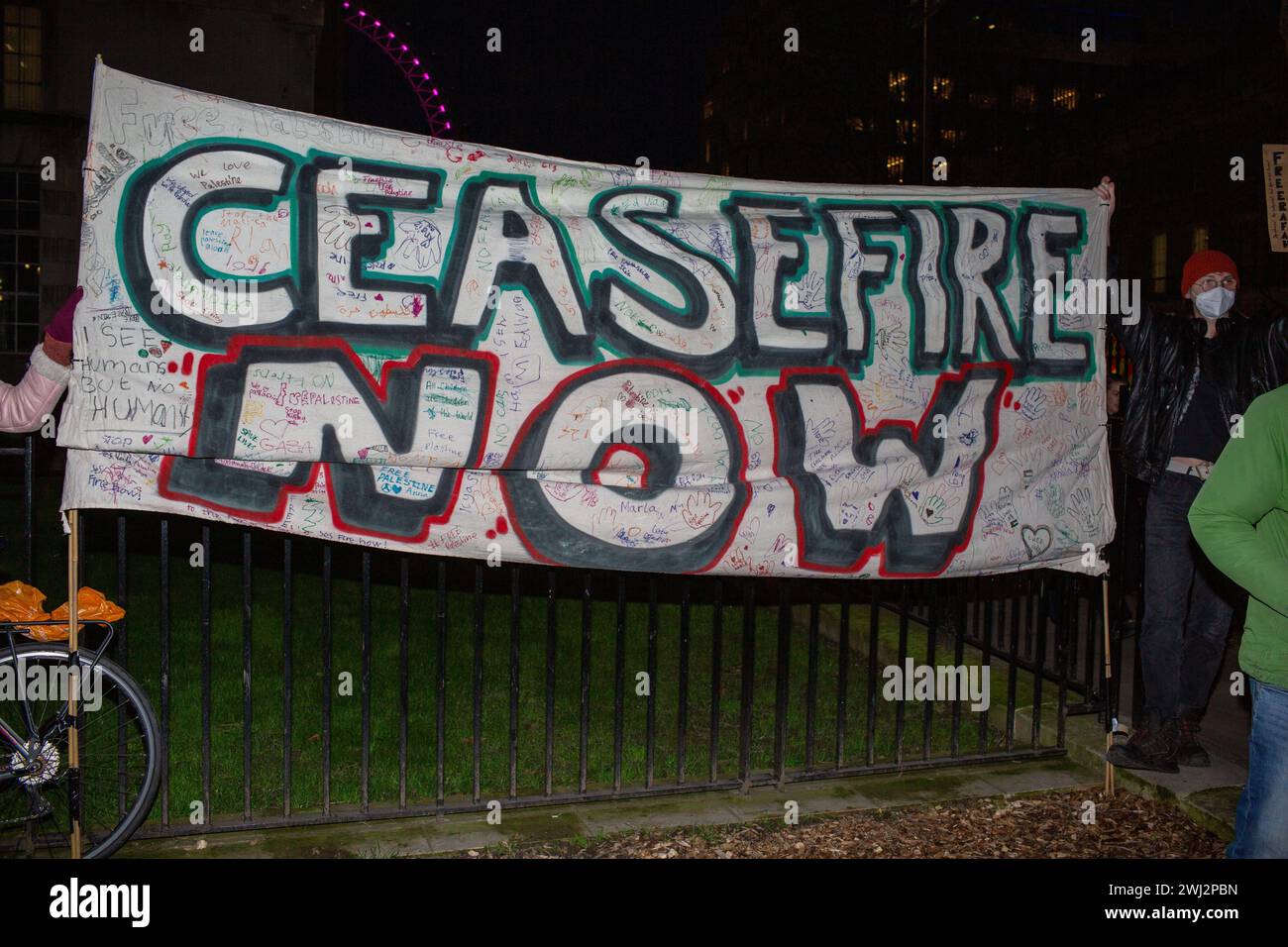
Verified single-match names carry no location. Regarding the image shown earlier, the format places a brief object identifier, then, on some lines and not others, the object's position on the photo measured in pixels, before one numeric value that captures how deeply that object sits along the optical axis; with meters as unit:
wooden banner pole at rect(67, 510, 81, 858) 3.78
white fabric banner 3.89
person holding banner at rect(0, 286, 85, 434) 3.89
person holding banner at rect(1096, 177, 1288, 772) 4.89
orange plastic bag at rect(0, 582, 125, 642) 3.92
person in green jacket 2.78
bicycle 3.86
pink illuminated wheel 23.00
